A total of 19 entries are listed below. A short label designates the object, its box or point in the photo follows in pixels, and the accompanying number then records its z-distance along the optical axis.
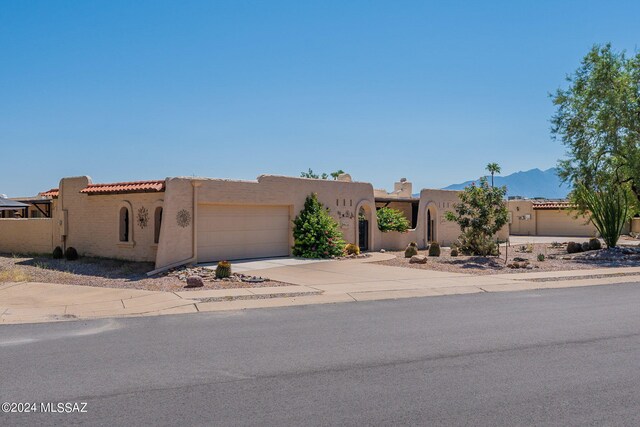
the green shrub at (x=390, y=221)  29.22
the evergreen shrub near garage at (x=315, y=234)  22.97
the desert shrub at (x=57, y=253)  22.75
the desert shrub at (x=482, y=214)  23.55
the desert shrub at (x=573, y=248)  28.80
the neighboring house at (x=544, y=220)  47.19
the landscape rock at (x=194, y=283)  14.62
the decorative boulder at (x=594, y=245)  29.64
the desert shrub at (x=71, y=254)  21.94
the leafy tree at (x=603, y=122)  26.45
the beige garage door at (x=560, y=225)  46.71
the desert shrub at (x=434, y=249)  25.59
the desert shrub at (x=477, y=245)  24.19
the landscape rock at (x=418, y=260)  21.86
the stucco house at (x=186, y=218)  19.11
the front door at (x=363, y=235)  28.00
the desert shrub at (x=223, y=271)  16.28
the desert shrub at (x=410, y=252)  24.31
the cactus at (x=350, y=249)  24.91
